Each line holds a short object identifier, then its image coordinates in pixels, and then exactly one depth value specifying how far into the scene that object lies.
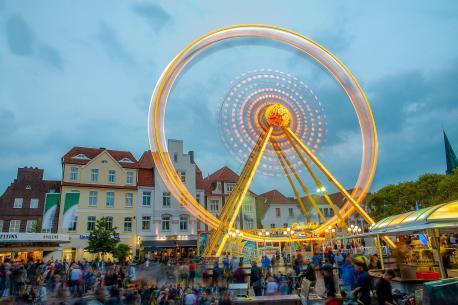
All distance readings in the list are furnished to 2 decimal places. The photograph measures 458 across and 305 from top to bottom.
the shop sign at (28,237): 25.37
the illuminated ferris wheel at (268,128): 24.94
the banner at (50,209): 34.38
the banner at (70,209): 35.66
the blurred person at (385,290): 7.97
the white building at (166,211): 39.97
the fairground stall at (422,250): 12.14
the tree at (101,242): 31.98
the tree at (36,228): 38.12
